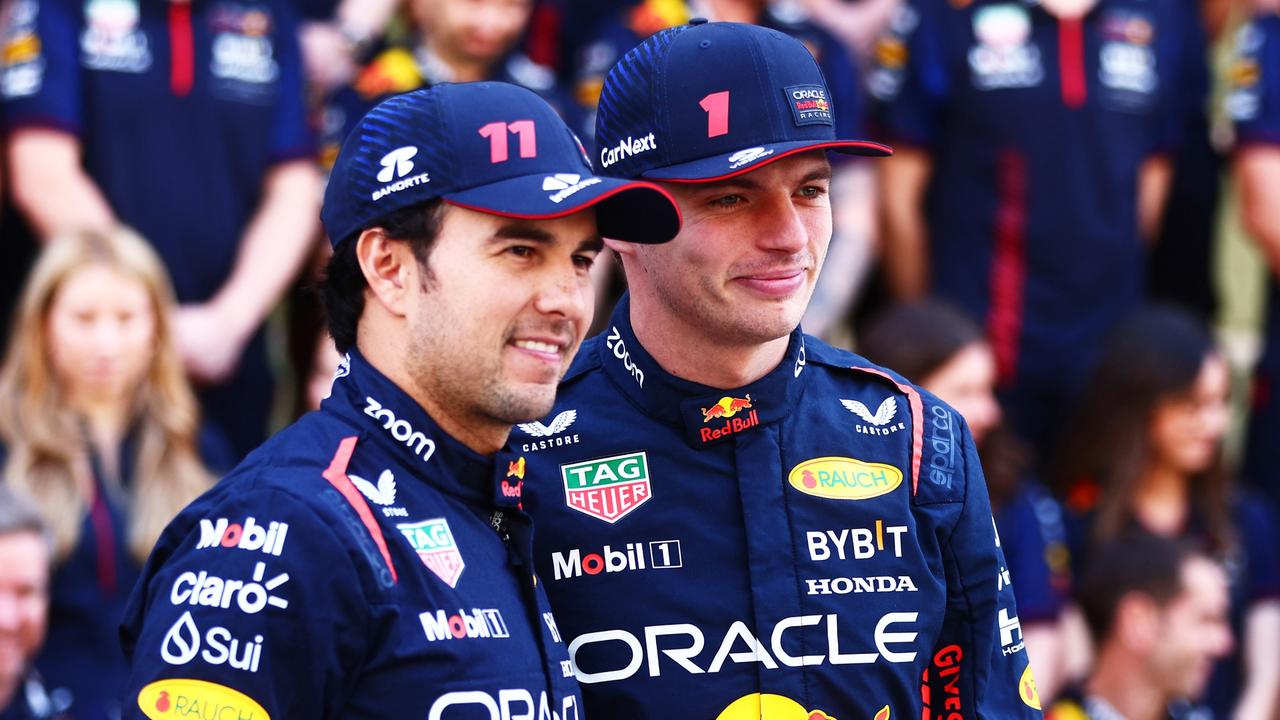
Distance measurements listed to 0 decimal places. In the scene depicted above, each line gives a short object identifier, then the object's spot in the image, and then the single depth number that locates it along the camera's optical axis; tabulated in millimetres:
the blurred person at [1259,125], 14742
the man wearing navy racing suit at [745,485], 6742
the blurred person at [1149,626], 13062
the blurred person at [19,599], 10586
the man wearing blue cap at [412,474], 5609
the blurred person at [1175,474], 13656
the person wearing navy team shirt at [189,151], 12195
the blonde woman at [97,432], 11156
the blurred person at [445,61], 13055
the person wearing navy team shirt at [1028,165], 13852
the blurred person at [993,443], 12523
